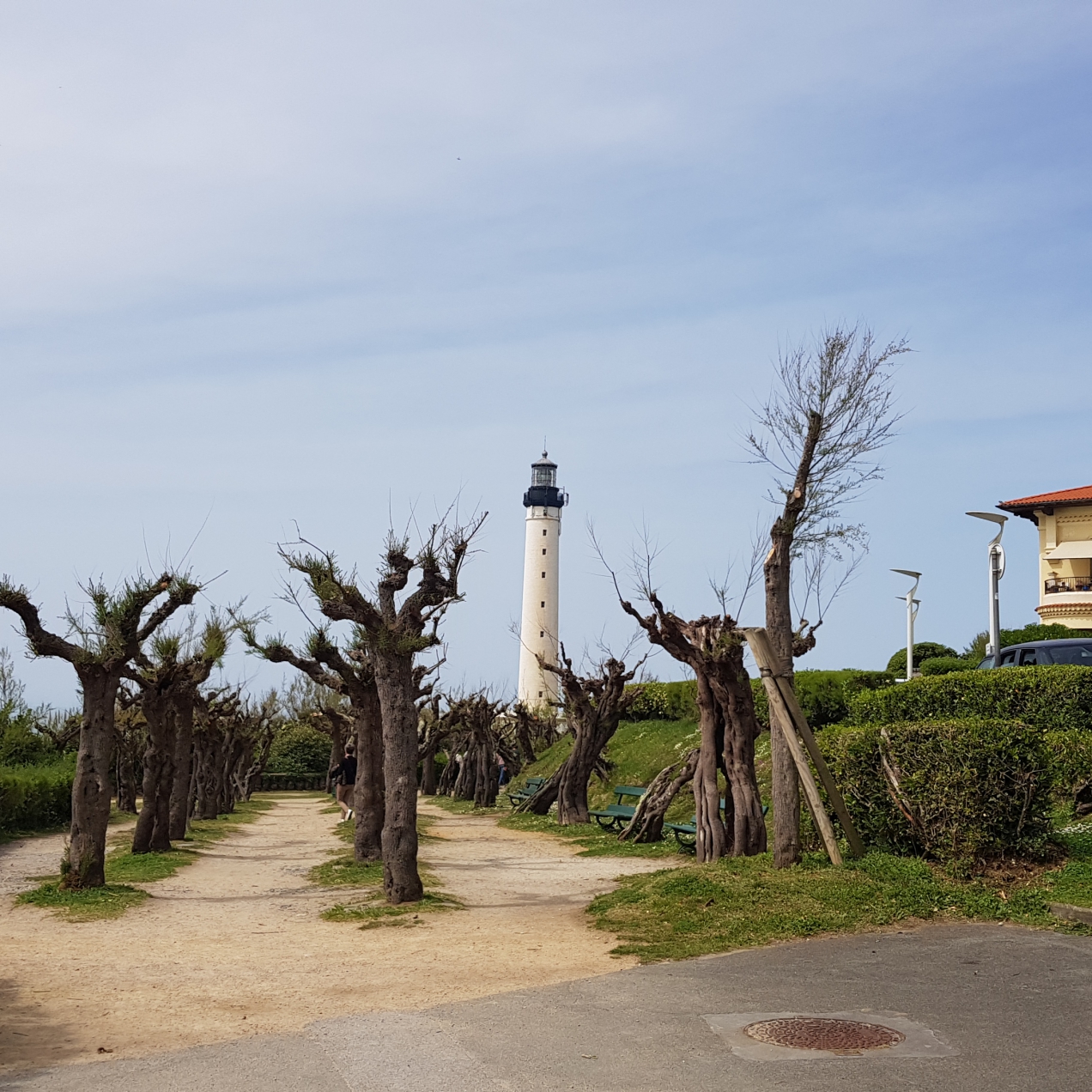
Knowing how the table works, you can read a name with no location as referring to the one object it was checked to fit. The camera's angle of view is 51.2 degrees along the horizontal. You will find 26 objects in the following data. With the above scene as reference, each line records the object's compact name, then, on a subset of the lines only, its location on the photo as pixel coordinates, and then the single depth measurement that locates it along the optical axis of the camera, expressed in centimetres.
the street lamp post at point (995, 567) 2478
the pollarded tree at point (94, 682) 1425
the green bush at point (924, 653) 3581
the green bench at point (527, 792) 3093
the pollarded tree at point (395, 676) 1295
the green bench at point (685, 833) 1786
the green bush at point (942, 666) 2633
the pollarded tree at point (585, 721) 2436
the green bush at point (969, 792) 1148
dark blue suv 2153
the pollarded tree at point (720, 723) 1483
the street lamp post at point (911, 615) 2820
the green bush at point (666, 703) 3378
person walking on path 2453
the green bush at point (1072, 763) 1444
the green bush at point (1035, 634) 3300
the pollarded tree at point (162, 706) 1905
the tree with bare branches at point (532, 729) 3944
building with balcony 4397
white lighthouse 6650
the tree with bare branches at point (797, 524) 1248
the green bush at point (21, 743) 3247
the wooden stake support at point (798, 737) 1190
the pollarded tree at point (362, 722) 1727
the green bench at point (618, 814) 2222
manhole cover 636
